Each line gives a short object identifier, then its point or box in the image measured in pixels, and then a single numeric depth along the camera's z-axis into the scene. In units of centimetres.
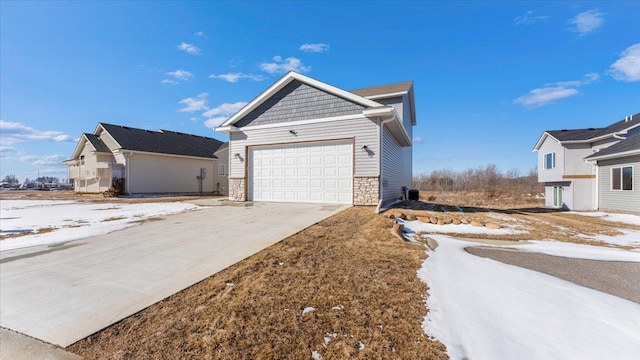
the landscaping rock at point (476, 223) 742
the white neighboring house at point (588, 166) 1437
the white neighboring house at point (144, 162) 2027
